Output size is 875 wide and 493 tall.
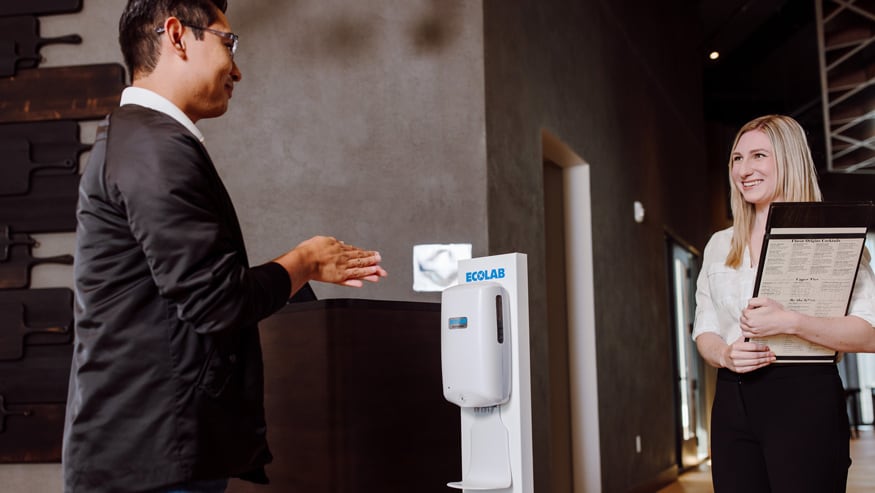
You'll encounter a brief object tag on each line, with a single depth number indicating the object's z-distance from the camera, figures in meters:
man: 1.26
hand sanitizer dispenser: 2.30
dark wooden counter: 2.42
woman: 1.76
